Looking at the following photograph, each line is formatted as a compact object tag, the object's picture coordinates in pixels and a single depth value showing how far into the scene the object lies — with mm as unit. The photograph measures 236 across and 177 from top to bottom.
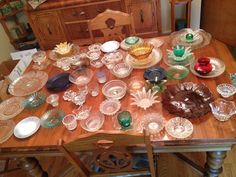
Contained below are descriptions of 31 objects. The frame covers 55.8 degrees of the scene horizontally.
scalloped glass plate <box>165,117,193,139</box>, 1034
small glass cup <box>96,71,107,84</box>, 1418
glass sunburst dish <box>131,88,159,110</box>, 1207
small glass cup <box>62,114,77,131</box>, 1178
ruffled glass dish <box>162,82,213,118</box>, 1107
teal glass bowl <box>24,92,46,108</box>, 1371
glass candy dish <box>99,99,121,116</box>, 1212
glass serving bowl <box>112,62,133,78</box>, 1416
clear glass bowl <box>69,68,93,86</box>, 1449
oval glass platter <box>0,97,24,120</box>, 1343
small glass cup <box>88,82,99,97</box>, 1354
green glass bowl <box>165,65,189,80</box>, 1322
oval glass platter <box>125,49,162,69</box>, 1457
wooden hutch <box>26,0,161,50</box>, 2606
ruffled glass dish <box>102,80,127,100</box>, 1291
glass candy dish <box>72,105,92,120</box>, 1221
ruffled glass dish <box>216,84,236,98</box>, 1150
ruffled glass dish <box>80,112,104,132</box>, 1158
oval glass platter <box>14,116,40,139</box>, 1200
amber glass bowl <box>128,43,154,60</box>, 1456
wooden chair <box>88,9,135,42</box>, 1730
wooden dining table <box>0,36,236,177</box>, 1015
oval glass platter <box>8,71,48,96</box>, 1486
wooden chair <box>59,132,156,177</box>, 910
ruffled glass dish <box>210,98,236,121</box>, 1063
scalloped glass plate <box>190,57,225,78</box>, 1287
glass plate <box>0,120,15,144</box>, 1210
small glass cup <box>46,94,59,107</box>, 1342
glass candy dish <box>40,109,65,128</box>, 1226
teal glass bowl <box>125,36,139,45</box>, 1665
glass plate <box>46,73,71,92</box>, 1439
